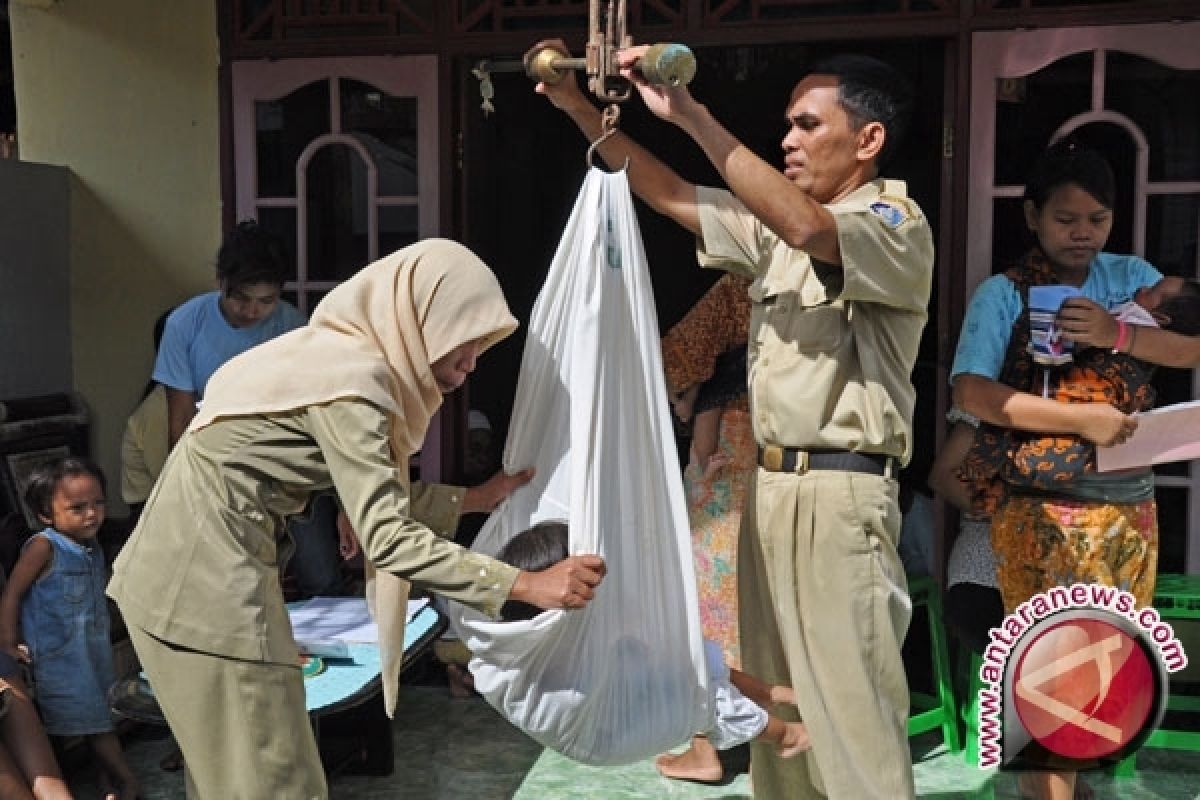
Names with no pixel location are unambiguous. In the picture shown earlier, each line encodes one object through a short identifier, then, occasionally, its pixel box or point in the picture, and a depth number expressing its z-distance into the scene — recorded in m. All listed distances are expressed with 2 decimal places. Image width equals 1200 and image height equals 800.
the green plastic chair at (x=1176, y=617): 3.30
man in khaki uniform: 2.31
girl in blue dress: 3.09
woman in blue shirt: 2.78
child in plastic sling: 2.48
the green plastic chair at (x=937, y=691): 3.46
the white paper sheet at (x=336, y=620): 3.18
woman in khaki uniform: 2.08
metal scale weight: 2.01
